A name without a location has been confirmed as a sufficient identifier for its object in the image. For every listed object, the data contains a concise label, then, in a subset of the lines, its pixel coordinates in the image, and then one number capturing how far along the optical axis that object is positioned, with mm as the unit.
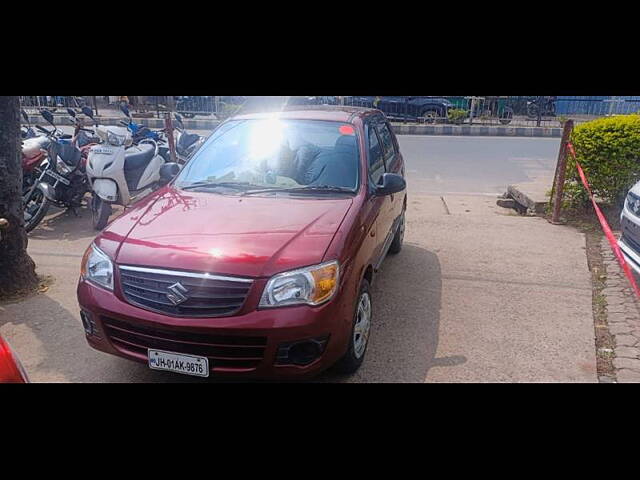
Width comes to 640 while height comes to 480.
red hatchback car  2514
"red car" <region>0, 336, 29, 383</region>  1888
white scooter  6098
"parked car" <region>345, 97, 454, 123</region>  19438
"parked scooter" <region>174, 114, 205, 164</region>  8102
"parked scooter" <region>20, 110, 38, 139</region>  8047
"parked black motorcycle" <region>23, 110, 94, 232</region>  5973
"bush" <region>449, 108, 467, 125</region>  18938
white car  4035
